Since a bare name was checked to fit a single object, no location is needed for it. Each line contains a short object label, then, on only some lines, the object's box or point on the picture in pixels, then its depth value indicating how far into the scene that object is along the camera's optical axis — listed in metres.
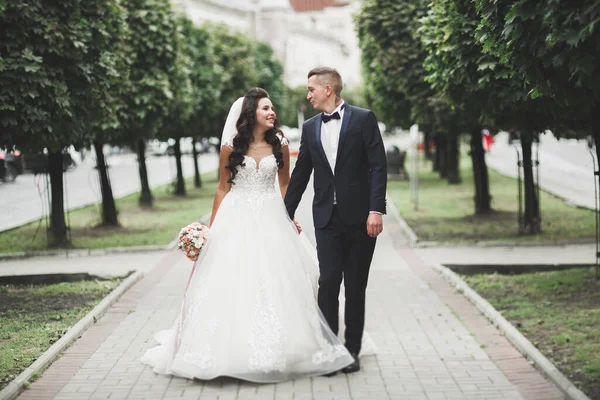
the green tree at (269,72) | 49.12
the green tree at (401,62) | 17.72
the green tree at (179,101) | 20.70
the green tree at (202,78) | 29.91
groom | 6.91
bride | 6.79
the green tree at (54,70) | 11.08
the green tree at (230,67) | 35.50
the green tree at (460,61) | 10.94
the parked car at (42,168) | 13.50
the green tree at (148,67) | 19.08
